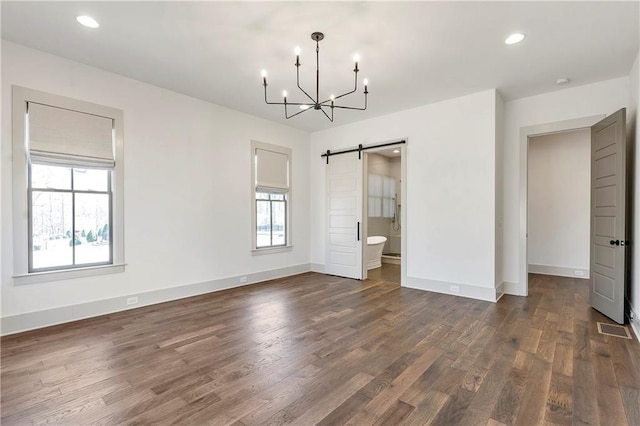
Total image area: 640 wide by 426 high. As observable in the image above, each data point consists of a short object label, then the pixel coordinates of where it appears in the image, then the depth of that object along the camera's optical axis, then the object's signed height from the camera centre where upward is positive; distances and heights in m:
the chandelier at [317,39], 3.03 +1.77
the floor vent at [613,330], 3.24 -1.34
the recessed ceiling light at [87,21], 2.81 +1.80
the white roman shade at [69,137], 3.41 +0.88
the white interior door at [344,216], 6.07 -0.13
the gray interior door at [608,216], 3.55 -0.07
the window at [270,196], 5.74 +0.29
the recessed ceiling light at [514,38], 3.07 +1.79
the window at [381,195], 8.62 +0.44
